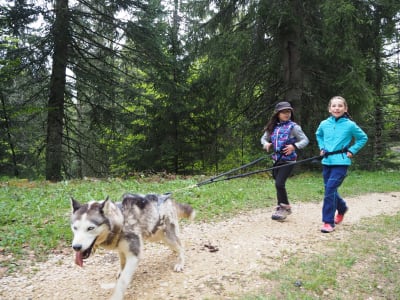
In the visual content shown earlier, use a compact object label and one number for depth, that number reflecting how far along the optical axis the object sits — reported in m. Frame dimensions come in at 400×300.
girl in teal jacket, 5.73
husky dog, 3.26
